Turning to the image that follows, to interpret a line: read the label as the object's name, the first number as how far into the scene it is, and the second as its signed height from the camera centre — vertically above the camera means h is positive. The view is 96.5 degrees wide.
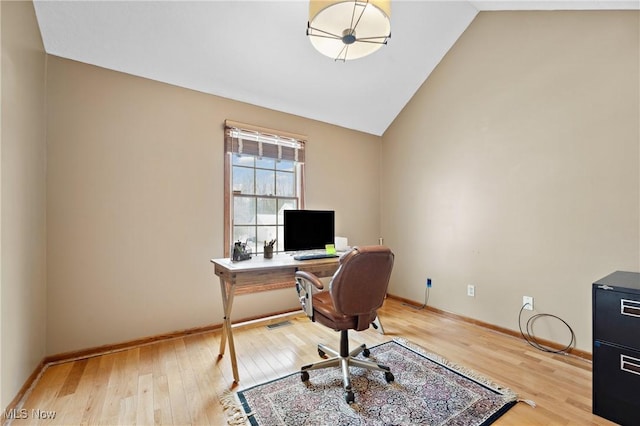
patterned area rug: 1.62 -1.16
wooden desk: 2.08 -0.45
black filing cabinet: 1.58 -0.79
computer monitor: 2.84 -0.16
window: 3.03 +0.37
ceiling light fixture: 1.69 +1.21
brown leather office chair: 1.82 -0.56
